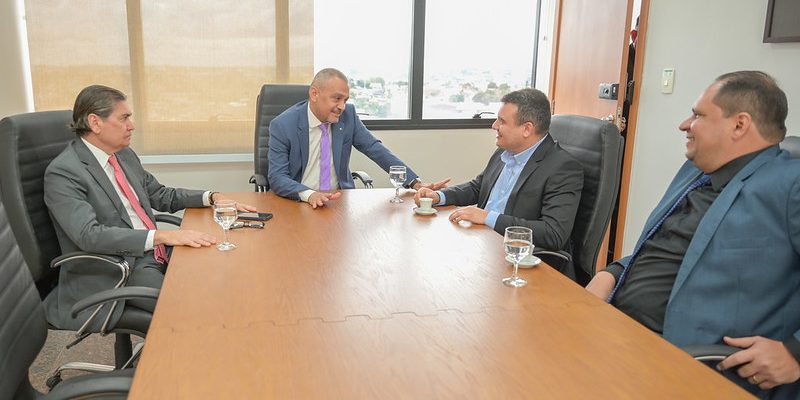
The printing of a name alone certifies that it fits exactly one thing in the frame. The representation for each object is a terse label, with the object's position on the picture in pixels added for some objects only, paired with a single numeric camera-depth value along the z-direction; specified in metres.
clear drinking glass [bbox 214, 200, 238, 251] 1.89
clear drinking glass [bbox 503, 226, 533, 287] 1.62
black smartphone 2.29
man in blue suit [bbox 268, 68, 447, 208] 3.10
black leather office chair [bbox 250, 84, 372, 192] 3.53
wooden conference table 1.09
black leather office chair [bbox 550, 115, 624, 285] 2.24
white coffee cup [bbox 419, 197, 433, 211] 2.43
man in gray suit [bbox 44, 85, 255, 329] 2.01
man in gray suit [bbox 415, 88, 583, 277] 2.22
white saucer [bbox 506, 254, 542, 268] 1.78
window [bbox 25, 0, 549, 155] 3.65
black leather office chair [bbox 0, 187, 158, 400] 1.20
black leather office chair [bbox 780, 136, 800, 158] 1.70
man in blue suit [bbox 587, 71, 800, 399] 1.50
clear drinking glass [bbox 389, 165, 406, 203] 2.63
